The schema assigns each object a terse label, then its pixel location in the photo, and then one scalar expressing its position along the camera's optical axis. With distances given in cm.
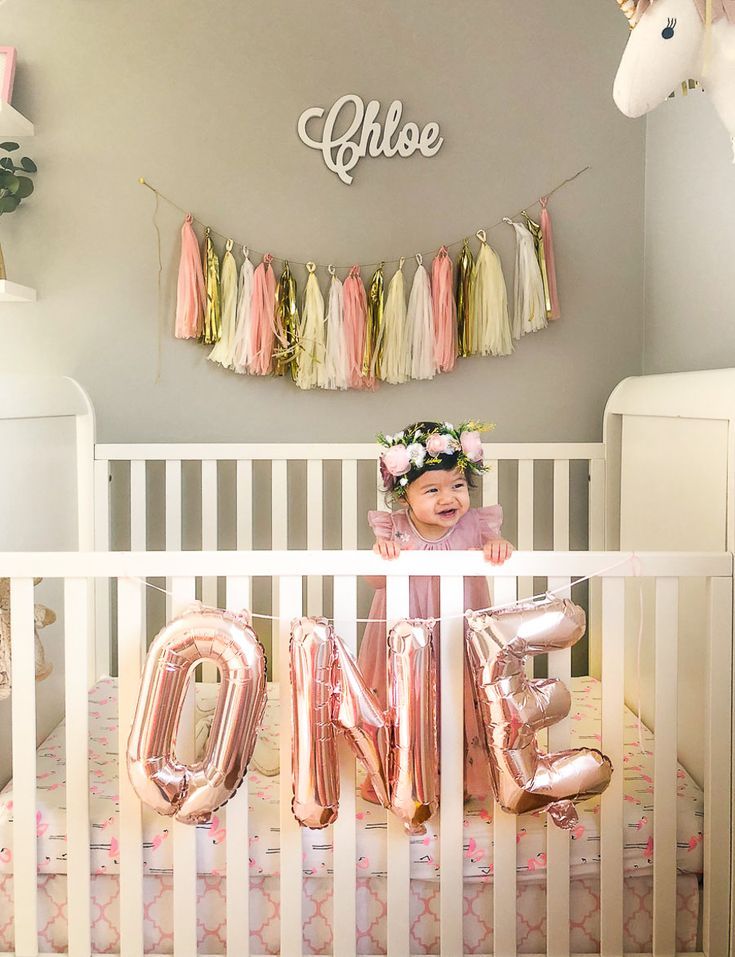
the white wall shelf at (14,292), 218
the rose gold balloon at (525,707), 137
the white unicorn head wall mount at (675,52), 127
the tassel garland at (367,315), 234
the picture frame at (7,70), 229
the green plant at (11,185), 229
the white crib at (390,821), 141
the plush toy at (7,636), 157
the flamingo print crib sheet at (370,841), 149
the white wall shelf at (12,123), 222
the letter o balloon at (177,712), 135
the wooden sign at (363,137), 236
